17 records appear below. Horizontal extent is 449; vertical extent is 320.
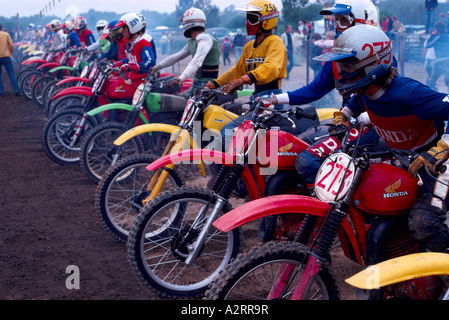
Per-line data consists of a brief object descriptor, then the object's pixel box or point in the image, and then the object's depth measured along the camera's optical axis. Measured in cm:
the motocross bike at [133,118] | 689
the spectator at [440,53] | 1060
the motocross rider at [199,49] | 706
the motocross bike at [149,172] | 492
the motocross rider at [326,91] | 386
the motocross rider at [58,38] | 1667
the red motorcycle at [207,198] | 396
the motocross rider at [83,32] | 1438
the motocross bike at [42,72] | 1288
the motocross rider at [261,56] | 520
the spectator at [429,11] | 1287
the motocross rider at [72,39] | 1441
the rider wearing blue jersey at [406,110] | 298
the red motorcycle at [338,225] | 291
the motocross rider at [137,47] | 780
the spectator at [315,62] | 1202
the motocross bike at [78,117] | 789
